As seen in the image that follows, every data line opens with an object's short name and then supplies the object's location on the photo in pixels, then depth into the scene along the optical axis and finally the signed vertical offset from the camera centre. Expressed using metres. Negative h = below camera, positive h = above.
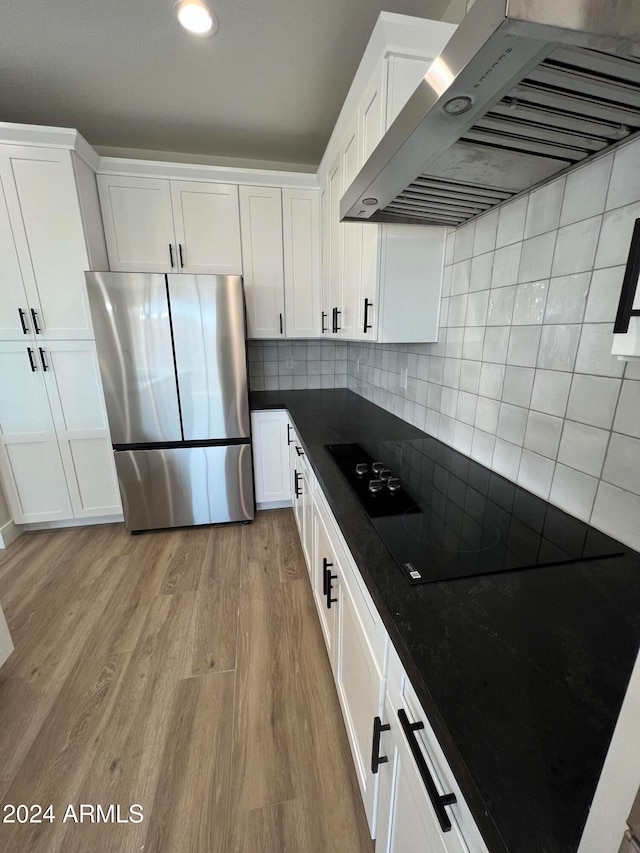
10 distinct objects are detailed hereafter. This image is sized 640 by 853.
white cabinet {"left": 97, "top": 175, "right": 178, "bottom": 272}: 2.28 +0.76
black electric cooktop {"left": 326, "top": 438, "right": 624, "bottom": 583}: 0.82 -0.51
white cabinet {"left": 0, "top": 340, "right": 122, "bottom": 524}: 2.25 -0.66
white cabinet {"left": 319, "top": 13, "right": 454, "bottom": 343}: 1.16 +0.45
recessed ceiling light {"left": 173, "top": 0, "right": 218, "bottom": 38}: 1.35 +1.28
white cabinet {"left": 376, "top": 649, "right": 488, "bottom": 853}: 0.46 -0.72
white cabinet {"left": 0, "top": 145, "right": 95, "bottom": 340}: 2.02 +0.54
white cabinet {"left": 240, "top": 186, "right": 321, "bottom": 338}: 2.46 +0.57
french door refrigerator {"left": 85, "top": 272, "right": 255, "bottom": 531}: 2.11 -0.36
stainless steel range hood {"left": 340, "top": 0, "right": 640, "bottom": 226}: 0.44 +0.42
